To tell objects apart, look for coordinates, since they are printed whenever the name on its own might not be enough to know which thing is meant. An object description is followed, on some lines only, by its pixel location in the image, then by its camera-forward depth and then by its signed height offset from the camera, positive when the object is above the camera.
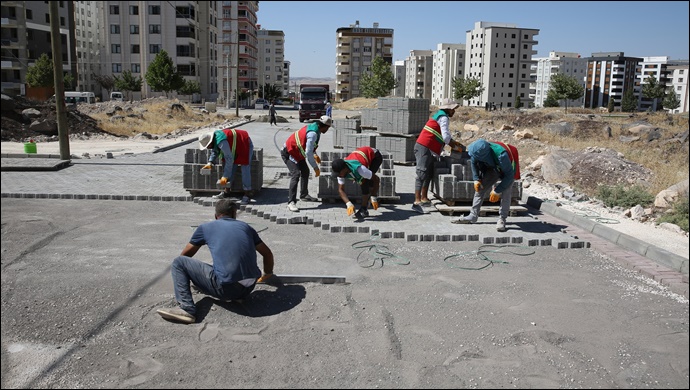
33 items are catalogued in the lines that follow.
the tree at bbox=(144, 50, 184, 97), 60.44 +4.25
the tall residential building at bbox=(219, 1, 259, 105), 86.75 +12.07
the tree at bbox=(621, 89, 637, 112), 84.16 +3.15
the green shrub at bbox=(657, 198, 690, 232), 9.02 -1.53
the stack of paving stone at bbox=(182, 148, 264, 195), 11.08 -1.25
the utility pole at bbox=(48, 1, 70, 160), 14.70 +0.67
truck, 40.66 +1.02
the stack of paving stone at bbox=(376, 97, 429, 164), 16.77 -0.20
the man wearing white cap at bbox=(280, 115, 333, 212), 10.01 -0.64
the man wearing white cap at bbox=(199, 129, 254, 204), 10.26 -0.73
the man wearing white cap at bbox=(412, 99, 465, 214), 10.13 -0.51
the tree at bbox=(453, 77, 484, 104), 89.06 +5.06
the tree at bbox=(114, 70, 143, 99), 61.84 +3.28
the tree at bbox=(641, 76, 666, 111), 91.12 +5.79
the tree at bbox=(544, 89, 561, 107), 85.19 +3.68
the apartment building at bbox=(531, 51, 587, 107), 159.88 +15.68
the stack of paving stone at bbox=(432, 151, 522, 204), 9.90 -1.17
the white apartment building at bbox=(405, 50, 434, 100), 138.88 +11.75
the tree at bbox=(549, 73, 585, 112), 82.62 +5.11
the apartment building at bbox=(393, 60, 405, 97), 155.38 +11.97
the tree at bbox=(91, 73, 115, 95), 63.56 +3.49
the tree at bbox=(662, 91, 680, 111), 88.31 +3.77
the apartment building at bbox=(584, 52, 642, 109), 145.62 +12.23
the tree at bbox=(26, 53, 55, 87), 44.72 +2.91
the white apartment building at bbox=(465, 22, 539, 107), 109.06 +11.68
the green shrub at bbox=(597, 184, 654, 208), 10.79 -1.45
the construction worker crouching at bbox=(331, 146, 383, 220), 9.28 -0.95
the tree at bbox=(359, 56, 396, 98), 84.94 +5.75
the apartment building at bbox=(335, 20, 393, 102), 115.75 +14.47
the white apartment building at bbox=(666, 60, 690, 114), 149.20 +13.69
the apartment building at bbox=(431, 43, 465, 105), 124.25 +12.34
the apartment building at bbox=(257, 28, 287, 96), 135.88 +14.80
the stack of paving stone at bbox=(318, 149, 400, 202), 10.48 -1.30
